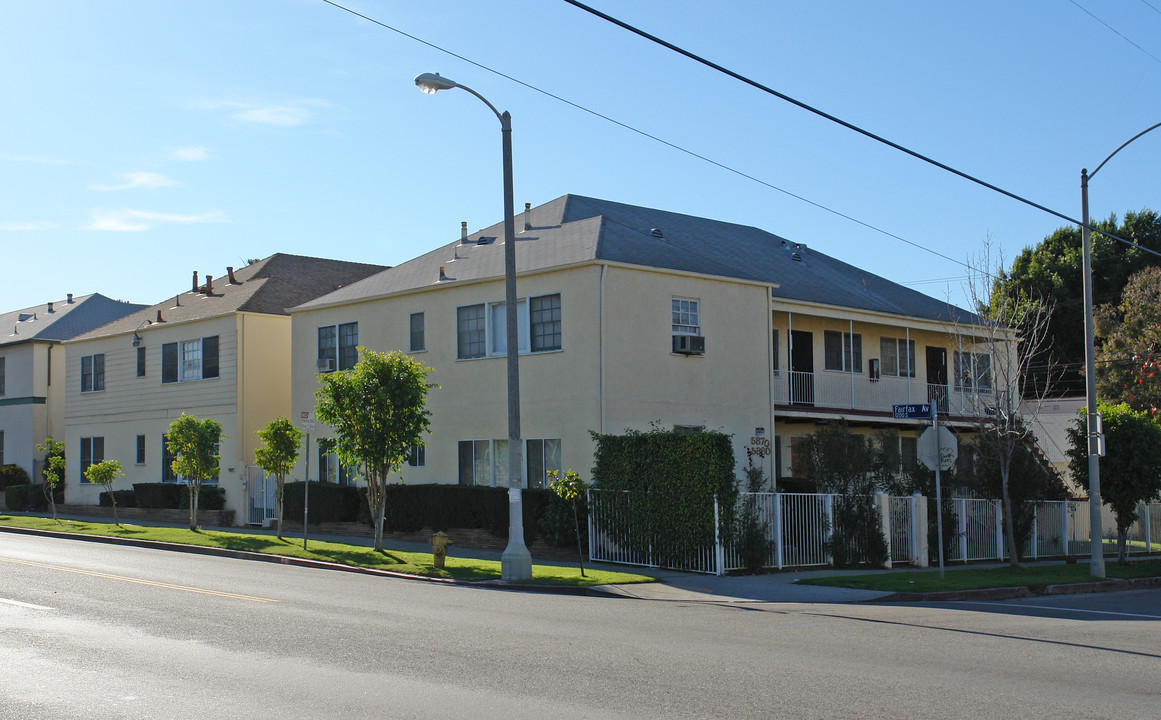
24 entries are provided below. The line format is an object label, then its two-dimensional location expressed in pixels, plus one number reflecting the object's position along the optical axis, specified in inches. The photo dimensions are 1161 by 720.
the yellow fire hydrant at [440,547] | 774.5
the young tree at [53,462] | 1283.2
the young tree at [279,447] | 973.8
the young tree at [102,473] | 1193.8
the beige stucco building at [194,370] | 1309.1
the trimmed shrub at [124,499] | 1381.6
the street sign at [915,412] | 762.2
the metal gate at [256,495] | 1248.8
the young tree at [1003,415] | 887.5
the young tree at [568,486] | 772.0
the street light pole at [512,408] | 721.0
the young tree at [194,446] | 1076.5
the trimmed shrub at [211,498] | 1293.1
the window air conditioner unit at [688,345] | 991.0
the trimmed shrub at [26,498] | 1540.4
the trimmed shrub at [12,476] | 1660.9
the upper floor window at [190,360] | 1350.9
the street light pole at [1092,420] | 845.2
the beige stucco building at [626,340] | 960.9
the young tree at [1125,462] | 956.6
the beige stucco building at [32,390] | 1694.1
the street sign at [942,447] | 752.3
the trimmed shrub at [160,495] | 1327.5
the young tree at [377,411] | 877.8
